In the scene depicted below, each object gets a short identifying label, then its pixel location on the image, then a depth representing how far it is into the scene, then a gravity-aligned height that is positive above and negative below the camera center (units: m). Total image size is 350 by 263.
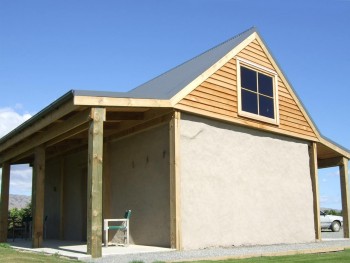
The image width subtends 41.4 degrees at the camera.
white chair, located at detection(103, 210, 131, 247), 10.76 -0.50
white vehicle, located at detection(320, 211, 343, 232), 24.77 -0.97
